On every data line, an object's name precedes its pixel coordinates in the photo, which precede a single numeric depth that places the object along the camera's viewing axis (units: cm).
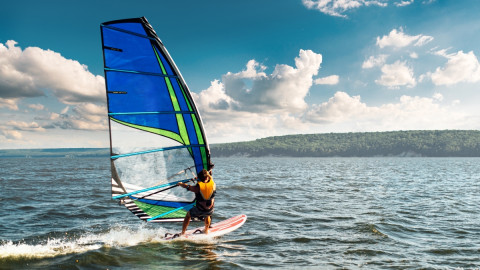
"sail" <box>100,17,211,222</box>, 740
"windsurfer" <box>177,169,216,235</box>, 845
